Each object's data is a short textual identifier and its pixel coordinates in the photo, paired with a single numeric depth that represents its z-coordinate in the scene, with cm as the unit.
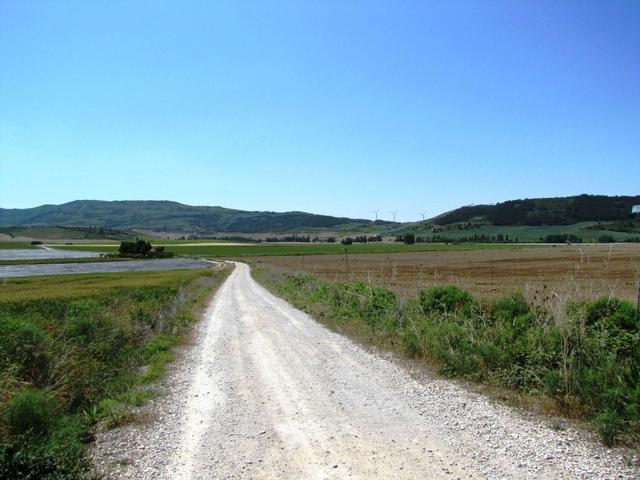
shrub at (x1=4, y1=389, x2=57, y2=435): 703
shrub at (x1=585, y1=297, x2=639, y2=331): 949
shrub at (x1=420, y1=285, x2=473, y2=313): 1465
